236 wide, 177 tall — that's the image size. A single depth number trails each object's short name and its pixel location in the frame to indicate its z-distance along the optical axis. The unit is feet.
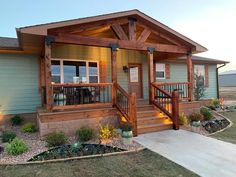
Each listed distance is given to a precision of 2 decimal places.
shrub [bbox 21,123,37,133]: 25.03
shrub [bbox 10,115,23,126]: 28.40
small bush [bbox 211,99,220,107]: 41.60
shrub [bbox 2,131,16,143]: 20.99
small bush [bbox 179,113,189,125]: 26.03
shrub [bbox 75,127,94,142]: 20.16
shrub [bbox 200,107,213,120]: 29.50
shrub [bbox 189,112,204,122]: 25.82
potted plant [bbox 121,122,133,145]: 19.16
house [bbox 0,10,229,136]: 22.07
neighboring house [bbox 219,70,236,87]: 163.69
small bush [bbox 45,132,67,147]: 18.47
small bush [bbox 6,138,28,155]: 16.78
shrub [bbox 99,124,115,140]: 20.15
